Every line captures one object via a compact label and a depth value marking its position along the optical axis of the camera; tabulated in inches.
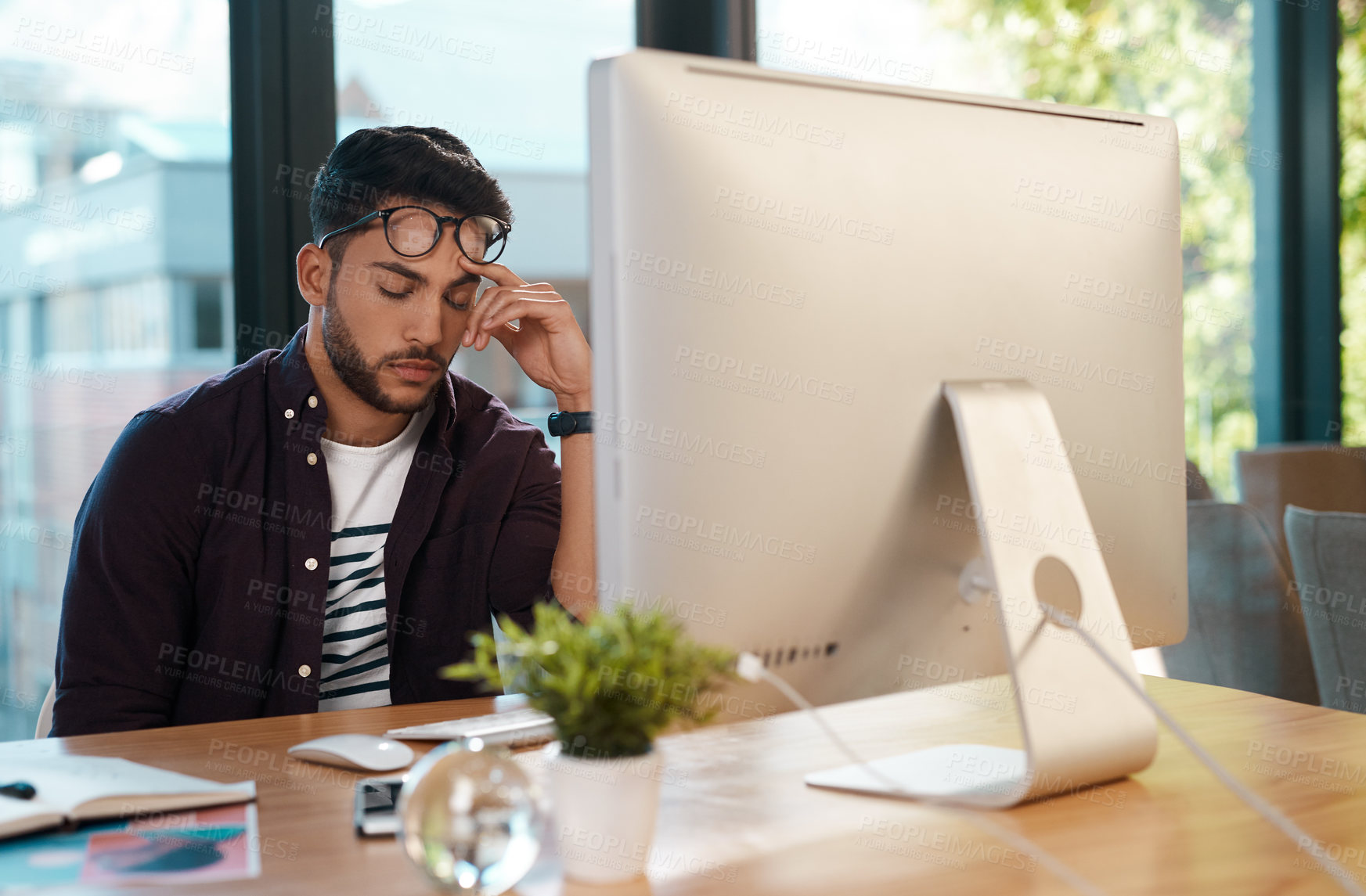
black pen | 32.3
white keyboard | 39.3
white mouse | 36.6
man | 52.7
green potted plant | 26.1
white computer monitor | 28.1
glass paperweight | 24.3
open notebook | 30.9
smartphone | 30.6
